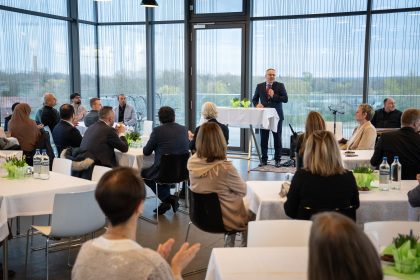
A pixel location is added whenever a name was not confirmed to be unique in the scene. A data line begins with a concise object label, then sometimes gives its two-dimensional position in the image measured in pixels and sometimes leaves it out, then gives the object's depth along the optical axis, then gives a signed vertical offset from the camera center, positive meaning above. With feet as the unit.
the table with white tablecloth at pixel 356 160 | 19.20 -2.80
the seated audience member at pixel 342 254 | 4.97 -1.67
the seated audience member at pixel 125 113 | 34.96 -1.84
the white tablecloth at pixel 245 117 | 30.50 -1.81
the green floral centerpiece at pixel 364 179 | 14.08 -2.58
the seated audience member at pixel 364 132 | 21.50 -1.94
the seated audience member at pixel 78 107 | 34.09 -1.39
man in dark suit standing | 33.35 -0.79
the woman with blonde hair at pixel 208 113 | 22.99 -1.20
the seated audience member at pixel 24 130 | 23.48 -2.03
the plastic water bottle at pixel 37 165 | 15.87 -2.52
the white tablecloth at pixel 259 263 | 8.10 -3.01
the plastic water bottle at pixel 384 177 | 14.23 -2.57
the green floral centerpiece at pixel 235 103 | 31.91 -1.01
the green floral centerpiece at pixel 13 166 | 15.85 -2.52
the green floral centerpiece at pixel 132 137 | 23.61 -2.37
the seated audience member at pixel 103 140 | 20.62 -2.21
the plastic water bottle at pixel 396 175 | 14.47 -2.56
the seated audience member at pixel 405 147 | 16.85 -2.01
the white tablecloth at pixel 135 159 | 21.47 -3.14
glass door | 39.45 +1.68
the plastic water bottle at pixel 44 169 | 15.79 -2.61
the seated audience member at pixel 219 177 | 13.67 -2.46
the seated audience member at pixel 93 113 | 26.94 -1.42
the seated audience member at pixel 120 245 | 6.55 -2.13
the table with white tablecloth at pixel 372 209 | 13.01 -3.17
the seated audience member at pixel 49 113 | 28.84 -1.52
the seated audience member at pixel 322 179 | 11.44 -2.11
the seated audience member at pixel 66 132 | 21.65 -1.96
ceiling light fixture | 32.86 +5.54
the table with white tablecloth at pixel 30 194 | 13.48 -3.02
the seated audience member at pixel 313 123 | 17.35 -1.24
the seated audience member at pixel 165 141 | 20.56 -2.22
